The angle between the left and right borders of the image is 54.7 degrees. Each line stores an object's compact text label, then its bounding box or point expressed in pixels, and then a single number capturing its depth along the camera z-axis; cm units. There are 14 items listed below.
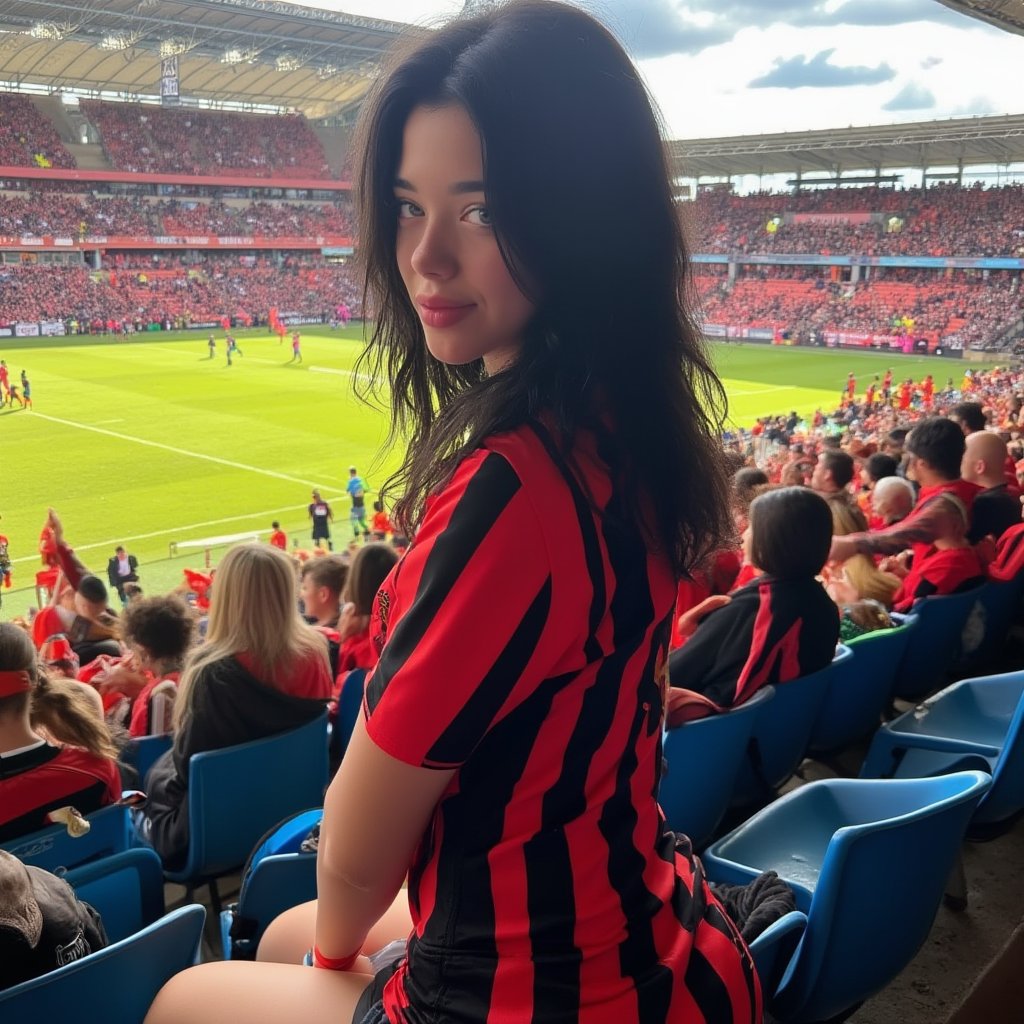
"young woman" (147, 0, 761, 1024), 98
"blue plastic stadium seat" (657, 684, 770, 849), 246
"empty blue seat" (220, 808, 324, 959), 182
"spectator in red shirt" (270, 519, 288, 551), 1174
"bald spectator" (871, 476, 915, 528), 525
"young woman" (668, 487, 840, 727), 271
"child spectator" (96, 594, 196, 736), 418
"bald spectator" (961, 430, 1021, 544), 476
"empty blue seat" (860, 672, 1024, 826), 249
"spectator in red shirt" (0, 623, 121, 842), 246
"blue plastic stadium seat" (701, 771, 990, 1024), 168
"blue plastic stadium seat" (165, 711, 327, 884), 284
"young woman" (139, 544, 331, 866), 296
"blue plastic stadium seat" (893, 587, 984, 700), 370
